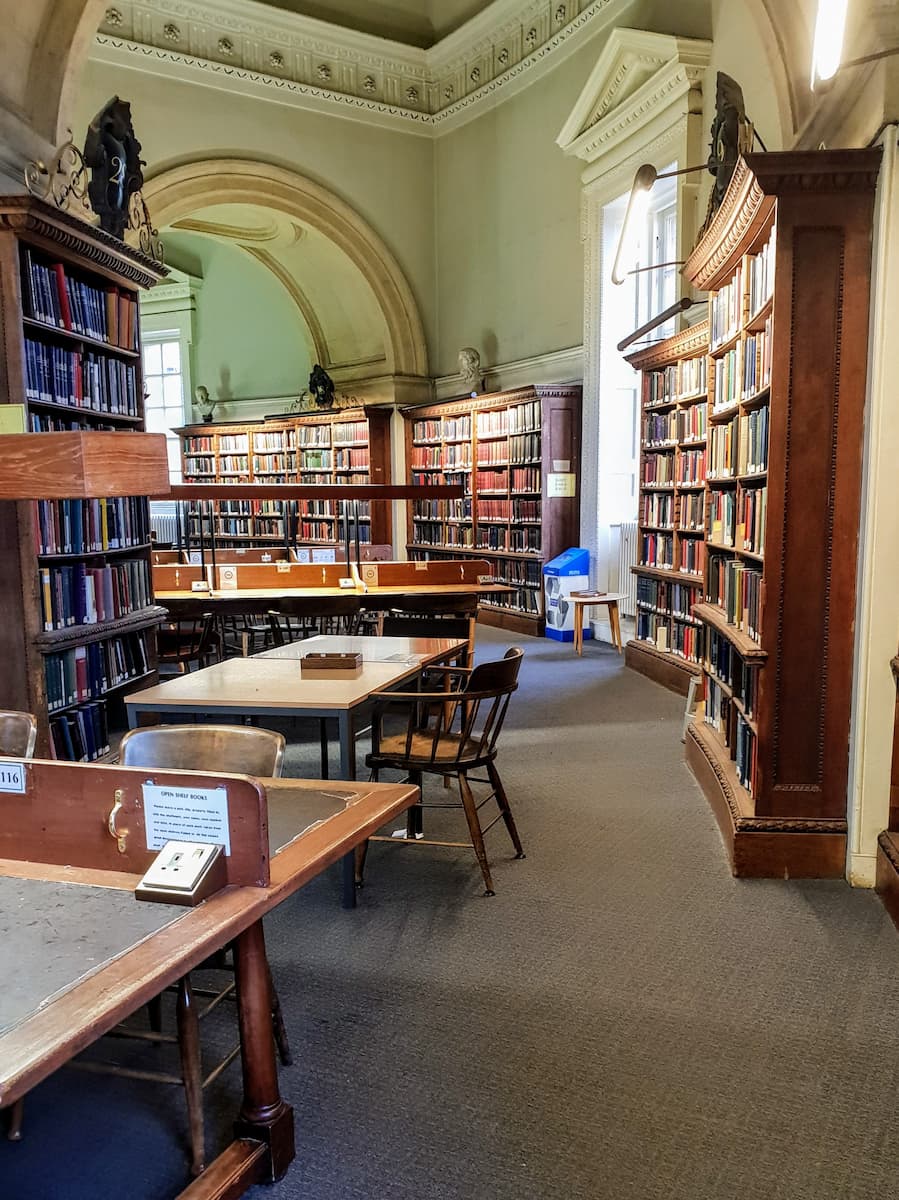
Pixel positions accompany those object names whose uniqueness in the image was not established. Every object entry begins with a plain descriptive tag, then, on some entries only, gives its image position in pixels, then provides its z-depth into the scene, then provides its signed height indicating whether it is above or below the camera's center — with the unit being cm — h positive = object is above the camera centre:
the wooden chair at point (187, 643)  540 -98
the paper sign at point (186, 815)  154 -57
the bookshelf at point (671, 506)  586 -10
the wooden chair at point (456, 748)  305 -97
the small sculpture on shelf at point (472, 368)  972 +143
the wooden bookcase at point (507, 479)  829 +16
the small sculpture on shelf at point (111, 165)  496 +192
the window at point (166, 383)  1332 +180
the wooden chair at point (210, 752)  220 -65
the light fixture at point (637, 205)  421 +145
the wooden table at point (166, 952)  114 -69
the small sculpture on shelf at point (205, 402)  1305 +145
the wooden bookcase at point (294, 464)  1073 +44
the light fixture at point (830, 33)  199 +107
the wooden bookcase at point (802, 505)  296 -5
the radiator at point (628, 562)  797 -65
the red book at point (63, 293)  407 +97
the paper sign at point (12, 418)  326 +31
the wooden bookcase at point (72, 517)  378 -9
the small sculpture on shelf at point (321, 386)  1141 +145
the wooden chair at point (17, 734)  232 -63
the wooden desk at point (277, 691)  299 -72
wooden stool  739 -100
